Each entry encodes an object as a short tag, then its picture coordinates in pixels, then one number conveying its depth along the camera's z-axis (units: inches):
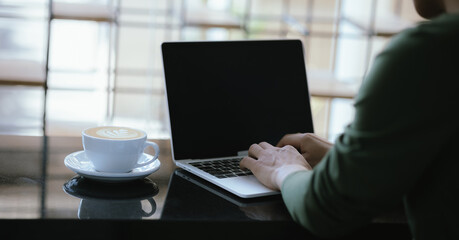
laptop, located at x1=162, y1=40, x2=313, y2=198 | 69.2
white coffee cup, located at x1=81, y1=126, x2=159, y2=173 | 61.6
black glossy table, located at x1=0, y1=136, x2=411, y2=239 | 56.6
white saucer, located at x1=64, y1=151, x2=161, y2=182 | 61.6
